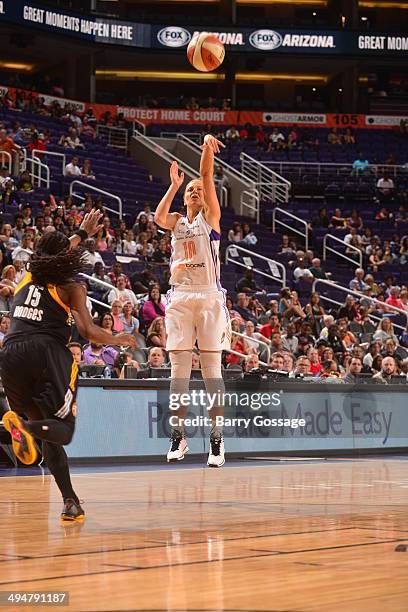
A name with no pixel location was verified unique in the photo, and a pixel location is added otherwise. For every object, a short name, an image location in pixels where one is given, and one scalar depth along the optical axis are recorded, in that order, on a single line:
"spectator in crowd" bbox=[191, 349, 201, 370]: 14.62
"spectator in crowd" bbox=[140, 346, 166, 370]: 13.99
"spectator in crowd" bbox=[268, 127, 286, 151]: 38.56
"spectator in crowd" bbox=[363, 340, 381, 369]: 18.78
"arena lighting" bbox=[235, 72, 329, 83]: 48.34
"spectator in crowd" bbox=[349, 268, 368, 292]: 26.36
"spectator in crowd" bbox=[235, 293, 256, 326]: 20.77
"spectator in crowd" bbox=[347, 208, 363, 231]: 32.34
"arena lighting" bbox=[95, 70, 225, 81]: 47.75
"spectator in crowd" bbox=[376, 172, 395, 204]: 35.53
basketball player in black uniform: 6.79
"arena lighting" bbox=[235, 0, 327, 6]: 47.91
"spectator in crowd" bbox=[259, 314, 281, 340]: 19.28
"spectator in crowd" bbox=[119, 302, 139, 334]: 16.44
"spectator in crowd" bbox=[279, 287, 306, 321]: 21.27
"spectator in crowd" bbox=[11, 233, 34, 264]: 16.98
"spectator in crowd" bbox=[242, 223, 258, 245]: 27.73
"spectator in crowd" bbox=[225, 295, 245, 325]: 18.69
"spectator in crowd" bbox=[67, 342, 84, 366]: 12.77
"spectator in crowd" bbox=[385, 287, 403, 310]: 25.78
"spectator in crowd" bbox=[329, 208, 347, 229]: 31.97
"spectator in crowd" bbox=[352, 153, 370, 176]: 36.97
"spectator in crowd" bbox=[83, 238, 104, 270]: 19.31
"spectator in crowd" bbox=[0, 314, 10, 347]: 13.85
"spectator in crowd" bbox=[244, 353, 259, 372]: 15.73
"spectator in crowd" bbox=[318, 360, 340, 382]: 16.20
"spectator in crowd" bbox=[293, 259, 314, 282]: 25.59
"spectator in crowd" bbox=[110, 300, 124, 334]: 15.97
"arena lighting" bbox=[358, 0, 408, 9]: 47.72
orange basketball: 10.55
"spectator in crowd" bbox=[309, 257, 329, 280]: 26.17
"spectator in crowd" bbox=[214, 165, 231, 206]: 31.12
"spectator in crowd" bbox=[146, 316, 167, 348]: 15.48
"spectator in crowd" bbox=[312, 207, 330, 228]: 32.03
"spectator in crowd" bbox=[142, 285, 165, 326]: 17.61
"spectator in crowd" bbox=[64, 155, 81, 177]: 26.91
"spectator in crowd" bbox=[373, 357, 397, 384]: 16.79
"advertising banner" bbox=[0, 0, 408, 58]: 38.00
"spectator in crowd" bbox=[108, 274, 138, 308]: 17.59
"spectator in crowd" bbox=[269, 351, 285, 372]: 16.16
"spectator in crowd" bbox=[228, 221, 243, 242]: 27.61
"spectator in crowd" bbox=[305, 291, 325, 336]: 21.15
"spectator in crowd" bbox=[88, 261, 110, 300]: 18.36
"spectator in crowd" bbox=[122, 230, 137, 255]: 22.19
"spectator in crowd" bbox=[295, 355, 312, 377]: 16.09
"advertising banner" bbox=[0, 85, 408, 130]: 39.88
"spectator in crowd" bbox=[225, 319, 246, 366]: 17.02
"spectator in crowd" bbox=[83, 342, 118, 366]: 14.03
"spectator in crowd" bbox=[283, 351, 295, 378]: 16.30
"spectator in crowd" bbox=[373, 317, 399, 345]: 21.47
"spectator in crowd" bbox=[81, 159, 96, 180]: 27.16
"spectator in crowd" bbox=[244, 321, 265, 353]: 17.84
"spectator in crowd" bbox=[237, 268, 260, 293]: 22.83
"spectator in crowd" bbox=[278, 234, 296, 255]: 28.12
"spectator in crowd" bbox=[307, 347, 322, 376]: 17.05
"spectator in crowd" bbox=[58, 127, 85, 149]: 30.33
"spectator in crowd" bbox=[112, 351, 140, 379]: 13.29
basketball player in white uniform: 9.53
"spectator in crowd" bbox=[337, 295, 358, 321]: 22.84
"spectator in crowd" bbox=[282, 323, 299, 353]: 19.14
